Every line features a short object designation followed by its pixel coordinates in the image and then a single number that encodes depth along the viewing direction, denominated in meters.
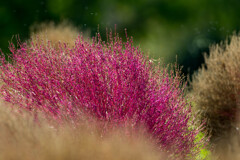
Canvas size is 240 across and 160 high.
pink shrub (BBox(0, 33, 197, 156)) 9.66
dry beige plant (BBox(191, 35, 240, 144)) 17.39
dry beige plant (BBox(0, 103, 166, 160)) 5.63
